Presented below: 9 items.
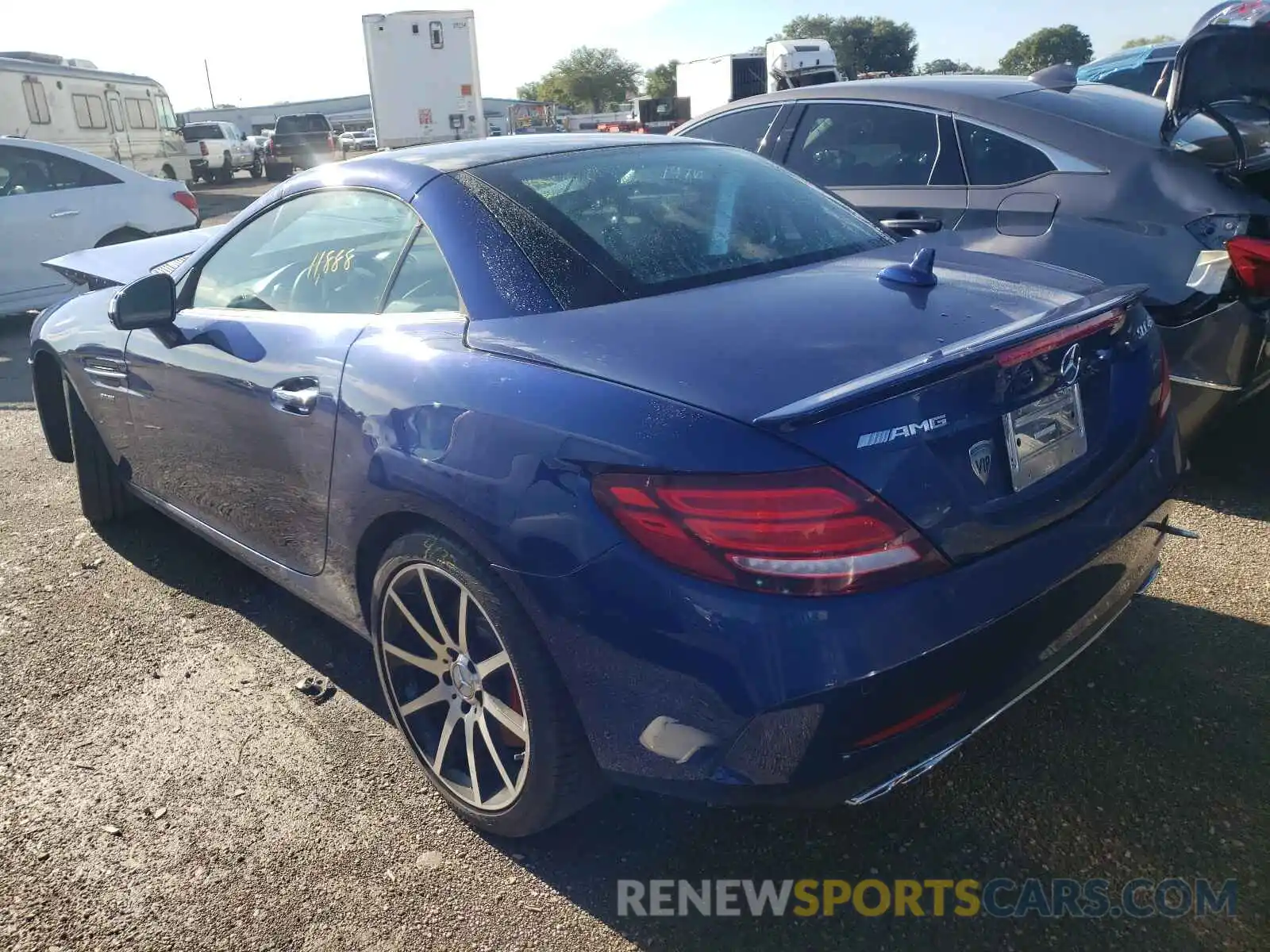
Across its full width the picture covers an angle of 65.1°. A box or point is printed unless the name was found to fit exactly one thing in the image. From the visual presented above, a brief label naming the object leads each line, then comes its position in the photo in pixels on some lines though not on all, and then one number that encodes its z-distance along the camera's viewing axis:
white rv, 14.10
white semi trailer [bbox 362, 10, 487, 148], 21.14
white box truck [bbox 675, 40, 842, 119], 18.91
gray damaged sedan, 3.42
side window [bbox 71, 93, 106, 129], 15.48
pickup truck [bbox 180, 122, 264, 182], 29.36
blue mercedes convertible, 1.74
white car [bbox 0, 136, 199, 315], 8.30
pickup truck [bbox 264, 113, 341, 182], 31.45
